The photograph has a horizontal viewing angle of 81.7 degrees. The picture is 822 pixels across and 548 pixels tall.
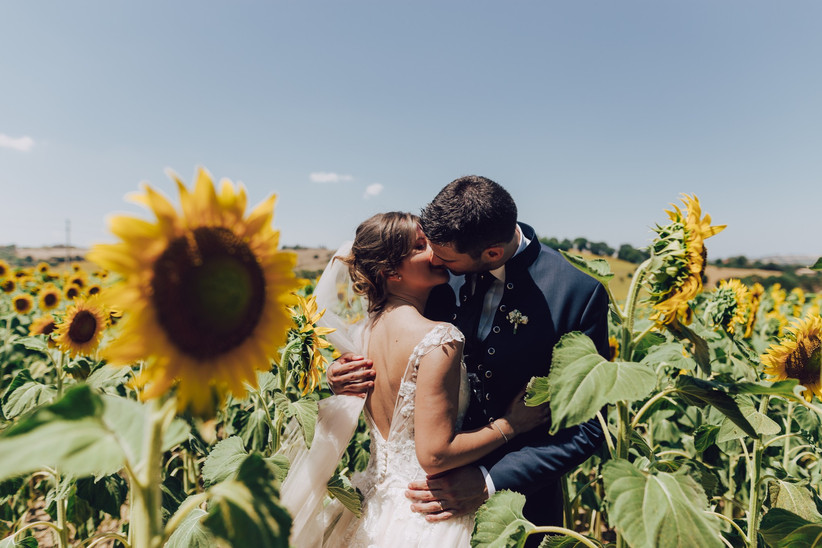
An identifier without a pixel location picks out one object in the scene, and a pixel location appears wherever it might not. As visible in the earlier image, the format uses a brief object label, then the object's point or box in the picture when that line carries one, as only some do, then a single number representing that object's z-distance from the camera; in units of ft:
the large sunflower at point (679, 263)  4.54
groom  7.42
